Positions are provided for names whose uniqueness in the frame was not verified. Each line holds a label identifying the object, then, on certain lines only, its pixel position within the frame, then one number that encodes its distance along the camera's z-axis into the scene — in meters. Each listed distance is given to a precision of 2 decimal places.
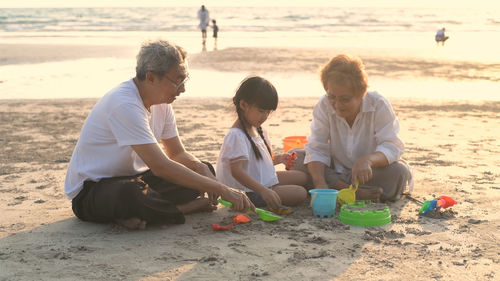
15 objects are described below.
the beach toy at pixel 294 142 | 4.95
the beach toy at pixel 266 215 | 3.48
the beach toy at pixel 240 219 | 3.46
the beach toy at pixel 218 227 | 3.33
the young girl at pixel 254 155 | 3.64
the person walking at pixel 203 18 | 19.16
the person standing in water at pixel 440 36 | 19.94
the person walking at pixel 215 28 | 19.97
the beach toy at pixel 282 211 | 3.70
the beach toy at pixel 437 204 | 3.62
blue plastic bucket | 3.56
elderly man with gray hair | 3.10
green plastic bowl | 3.41
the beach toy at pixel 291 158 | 4.09
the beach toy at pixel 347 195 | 3.74
